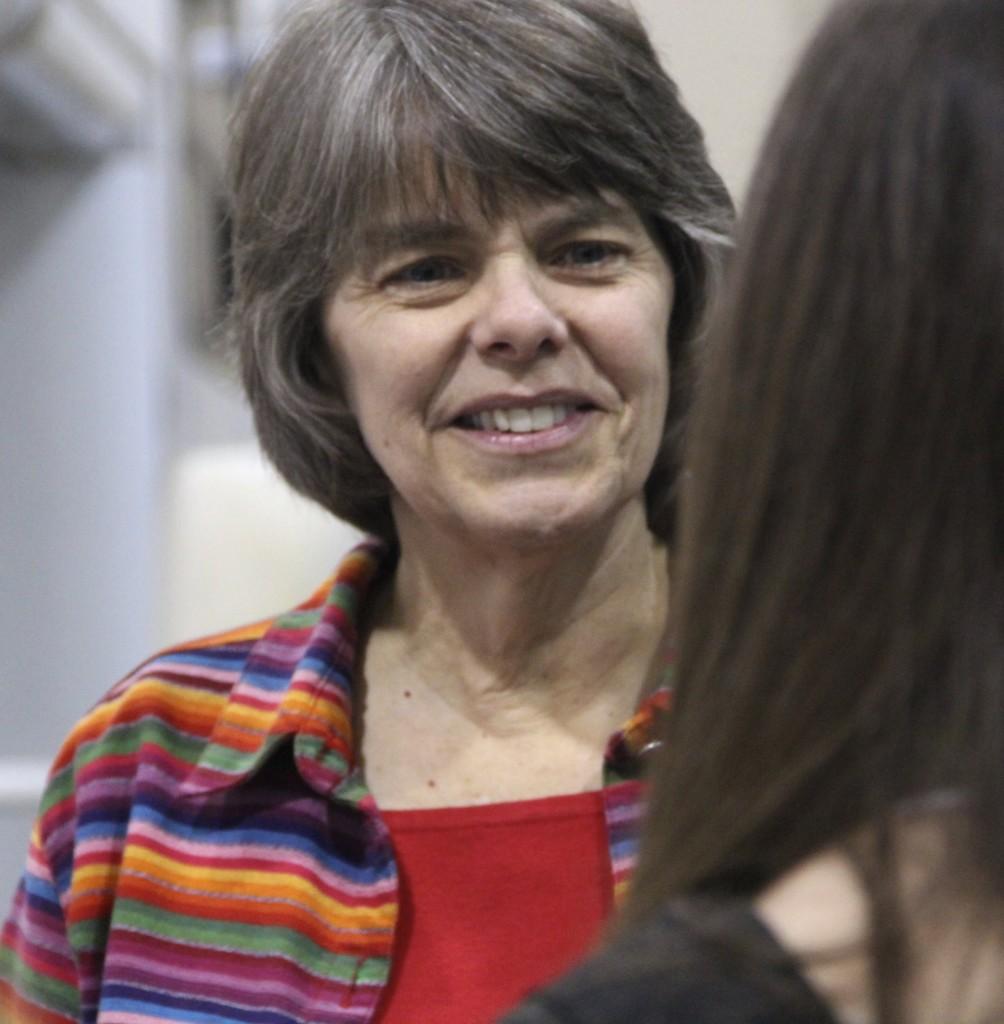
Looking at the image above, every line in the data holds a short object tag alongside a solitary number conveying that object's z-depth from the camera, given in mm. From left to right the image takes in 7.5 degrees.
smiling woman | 2842
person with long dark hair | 2432
